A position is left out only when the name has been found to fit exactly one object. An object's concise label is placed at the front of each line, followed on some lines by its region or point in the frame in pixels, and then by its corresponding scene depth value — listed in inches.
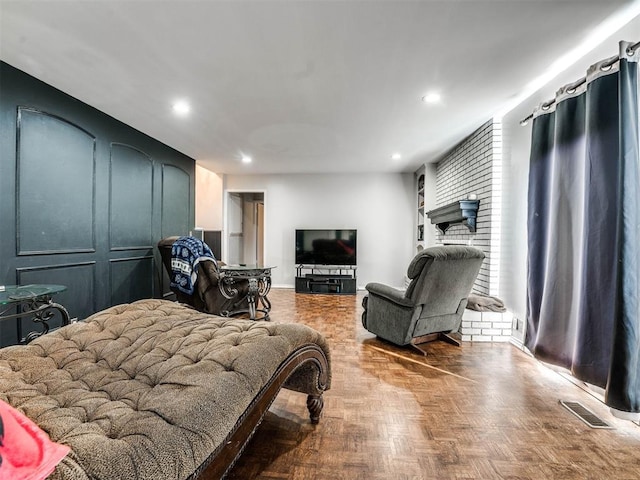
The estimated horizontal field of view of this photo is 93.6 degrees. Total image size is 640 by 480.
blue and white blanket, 128.0
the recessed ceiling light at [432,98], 107.5
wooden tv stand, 223.0
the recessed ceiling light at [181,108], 116.6
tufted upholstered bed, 30.6
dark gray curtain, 63.5
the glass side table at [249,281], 131.3
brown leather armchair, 128.8
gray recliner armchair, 100.1
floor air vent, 67.7
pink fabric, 22.1
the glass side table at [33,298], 69.5
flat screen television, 234.1
